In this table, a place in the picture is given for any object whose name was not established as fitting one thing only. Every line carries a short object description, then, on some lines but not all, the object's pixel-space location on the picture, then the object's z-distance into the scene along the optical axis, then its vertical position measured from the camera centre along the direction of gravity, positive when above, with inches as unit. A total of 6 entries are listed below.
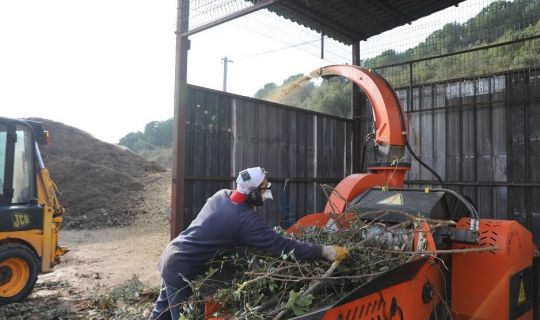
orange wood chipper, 106.4 -27.2
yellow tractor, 253.4 -23.4
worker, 120.4 -18.3
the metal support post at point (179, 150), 220.4 +14.0
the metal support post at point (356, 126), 346.6 +43.4
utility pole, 865.4 +221.7
